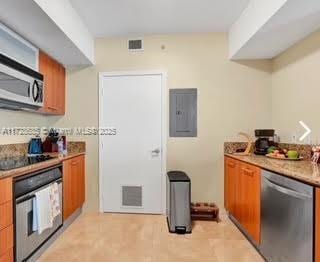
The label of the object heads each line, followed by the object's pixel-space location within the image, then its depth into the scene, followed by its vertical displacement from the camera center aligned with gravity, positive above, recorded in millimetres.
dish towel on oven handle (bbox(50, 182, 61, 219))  1915 -689
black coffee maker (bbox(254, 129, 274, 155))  2493 -130
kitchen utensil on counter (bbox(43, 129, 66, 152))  2732 -165
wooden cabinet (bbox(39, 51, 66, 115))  2378 +593
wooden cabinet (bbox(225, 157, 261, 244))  1862 -697
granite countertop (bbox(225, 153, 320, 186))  1269 -301
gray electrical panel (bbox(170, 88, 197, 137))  2761 +264
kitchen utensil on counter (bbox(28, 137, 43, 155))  2494 -213
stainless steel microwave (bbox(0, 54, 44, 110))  1662 +415
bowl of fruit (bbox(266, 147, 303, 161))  2027 -260
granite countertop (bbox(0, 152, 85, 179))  1414 -313
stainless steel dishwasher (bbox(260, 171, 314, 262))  1266 -649
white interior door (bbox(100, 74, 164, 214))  2777 -197
